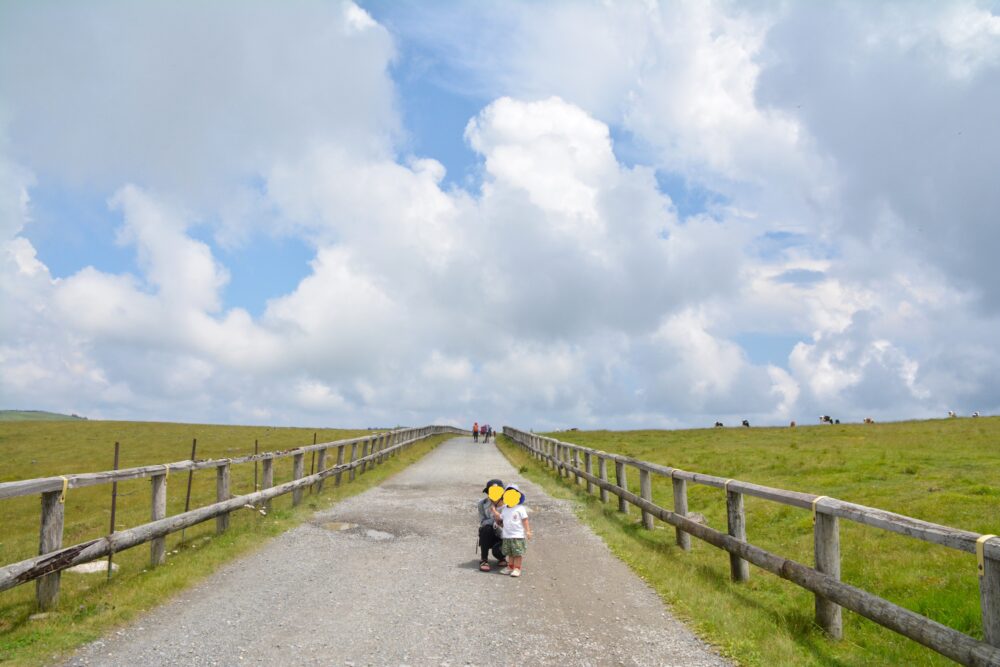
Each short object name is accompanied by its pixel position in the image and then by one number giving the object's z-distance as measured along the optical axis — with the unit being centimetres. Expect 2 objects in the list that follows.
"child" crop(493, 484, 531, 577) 969
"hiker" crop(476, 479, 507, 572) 998
